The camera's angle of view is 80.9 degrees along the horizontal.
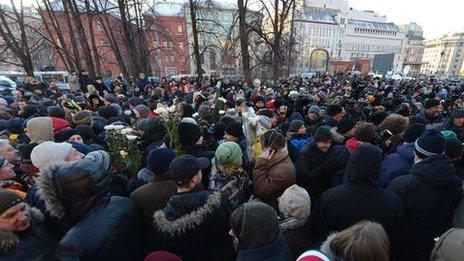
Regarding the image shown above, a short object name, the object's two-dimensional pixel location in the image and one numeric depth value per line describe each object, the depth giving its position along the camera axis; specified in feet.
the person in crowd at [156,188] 8.43
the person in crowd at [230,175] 9.47
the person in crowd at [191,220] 7.22
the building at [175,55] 148.66
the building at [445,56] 348.43
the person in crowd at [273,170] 9.70
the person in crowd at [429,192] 8.56
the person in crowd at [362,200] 7.63
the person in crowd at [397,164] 10.53
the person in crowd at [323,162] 10.77
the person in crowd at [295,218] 7.70
